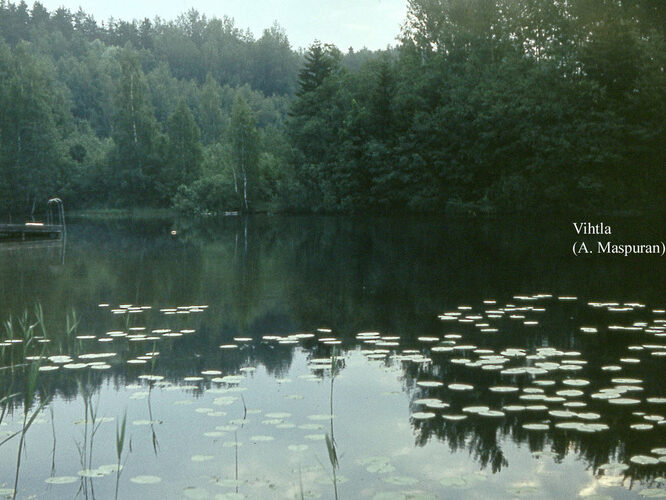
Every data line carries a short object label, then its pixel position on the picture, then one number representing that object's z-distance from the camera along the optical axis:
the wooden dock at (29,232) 33.03
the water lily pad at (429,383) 7.22
